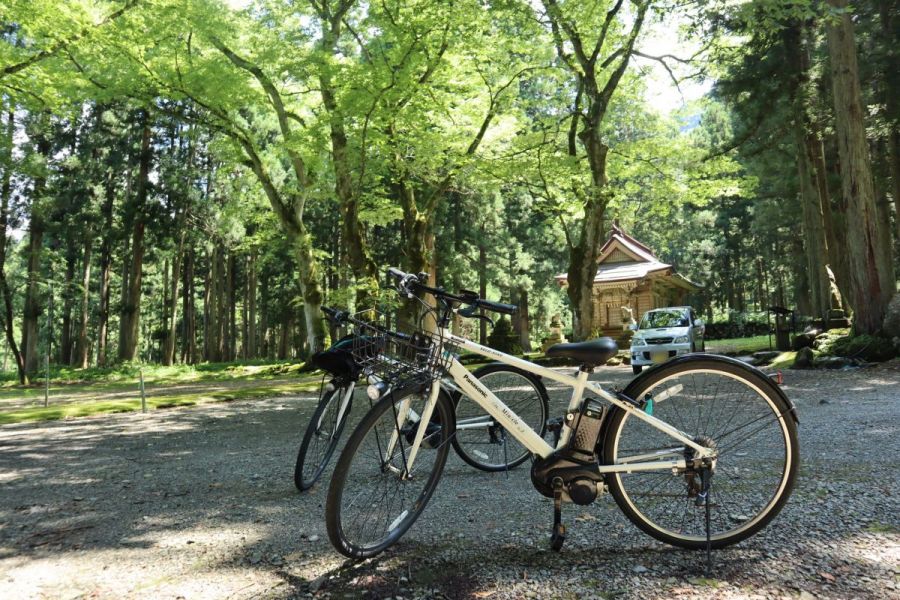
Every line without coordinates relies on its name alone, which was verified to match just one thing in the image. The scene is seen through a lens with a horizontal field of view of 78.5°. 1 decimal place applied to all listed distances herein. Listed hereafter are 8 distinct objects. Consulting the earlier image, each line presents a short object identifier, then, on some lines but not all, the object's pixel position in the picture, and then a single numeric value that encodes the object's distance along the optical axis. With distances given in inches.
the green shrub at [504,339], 771.4
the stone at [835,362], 405.4
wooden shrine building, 1040.2
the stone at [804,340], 510.9
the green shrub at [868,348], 405.7
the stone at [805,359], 429.7
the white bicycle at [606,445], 93.1
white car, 490.0
